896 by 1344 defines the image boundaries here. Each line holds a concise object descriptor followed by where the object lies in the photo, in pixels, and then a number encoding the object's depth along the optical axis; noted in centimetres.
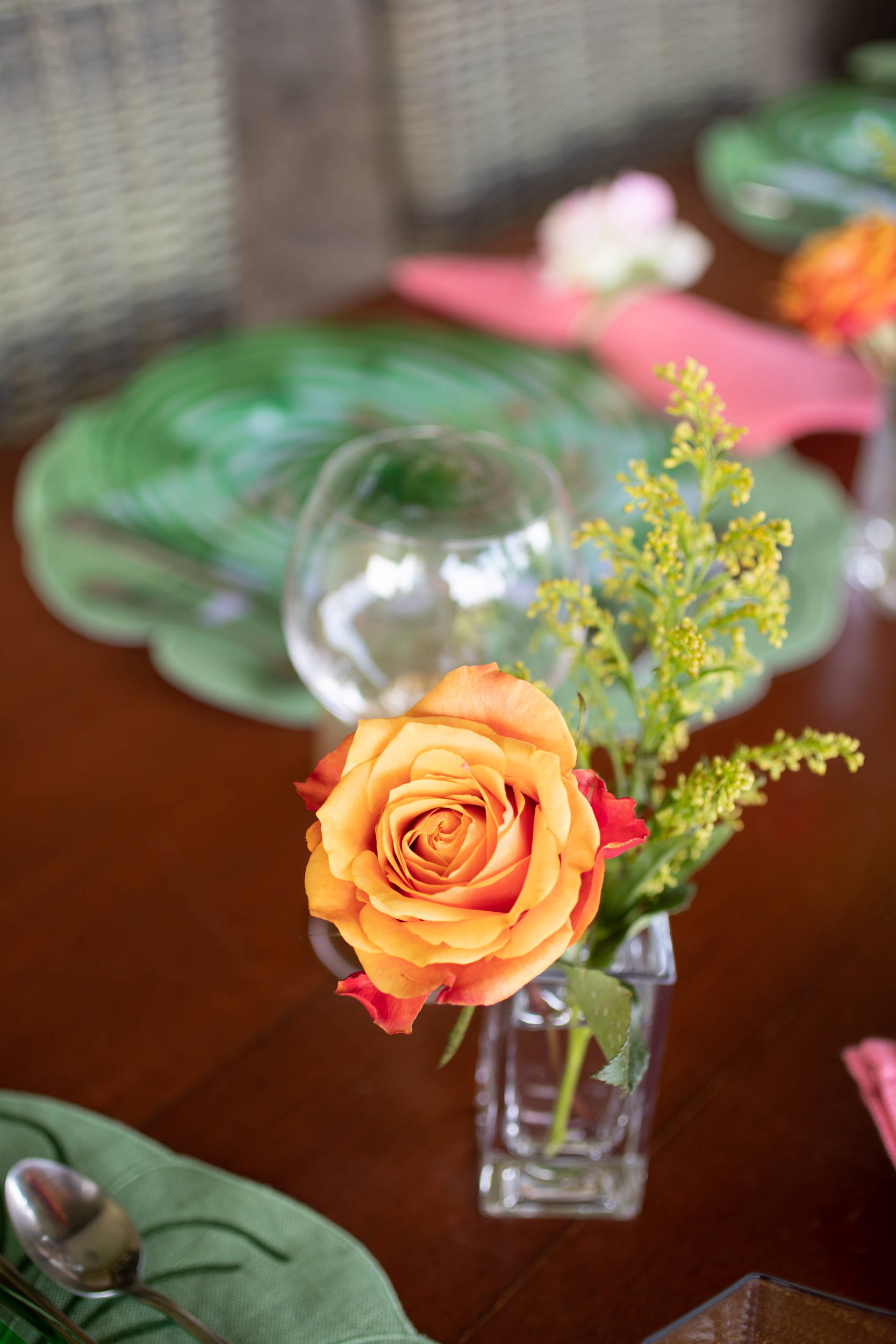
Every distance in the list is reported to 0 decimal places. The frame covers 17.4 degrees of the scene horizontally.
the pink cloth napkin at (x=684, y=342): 144
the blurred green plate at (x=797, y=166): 195
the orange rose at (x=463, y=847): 85
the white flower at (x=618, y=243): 159
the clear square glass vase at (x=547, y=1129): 98
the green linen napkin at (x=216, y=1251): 95
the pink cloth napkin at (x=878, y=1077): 99
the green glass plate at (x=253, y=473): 124
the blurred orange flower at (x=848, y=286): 126
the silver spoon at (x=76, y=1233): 95
